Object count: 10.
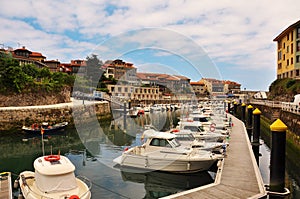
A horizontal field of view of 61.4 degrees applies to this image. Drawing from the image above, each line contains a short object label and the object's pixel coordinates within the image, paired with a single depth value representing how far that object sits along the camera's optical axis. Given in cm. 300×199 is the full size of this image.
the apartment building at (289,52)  3931
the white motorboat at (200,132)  1627
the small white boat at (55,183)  808
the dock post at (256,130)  1672
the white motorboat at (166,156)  1159
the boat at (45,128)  2261
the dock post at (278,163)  841
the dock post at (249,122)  2238
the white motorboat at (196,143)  1357
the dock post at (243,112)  3091
